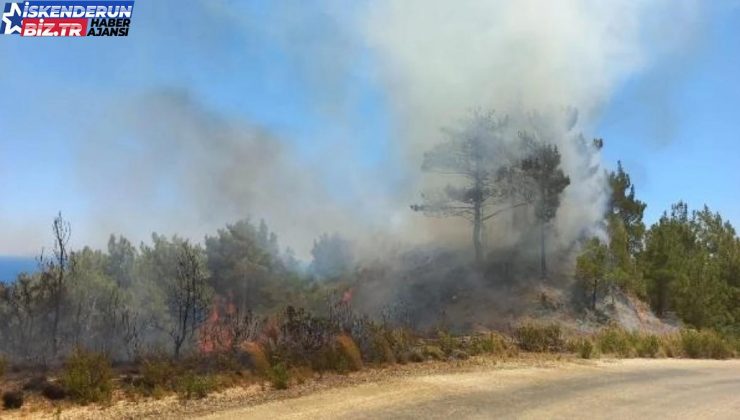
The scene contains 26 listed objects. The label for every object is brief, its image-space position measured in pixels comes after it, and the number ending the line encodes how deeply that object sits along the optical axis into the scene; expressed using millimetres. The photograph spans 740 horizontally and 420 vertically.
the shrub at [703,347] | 21359
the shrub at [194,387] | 9398
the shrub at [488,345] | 15539
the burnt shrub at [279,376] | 10445
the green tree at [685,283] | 30188
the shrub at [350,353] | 12491
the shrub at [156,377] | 9547
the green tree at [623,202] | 36188
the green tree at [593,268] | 27812
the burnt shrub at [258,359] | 11250
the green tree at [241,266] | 30922
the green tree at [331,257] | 39344
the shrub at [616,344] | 18672
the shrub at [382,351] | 13336
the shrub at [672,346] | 20500
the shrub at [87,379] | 8891
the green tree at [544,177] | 29703
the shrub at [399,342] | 13945
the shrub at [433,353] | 14367
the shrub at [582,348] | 16688
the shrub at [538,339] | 17312
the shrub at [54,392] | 8879
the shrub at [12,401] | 8453
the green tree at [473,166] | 30297
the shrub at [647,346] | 19328
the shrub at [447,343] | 15094
